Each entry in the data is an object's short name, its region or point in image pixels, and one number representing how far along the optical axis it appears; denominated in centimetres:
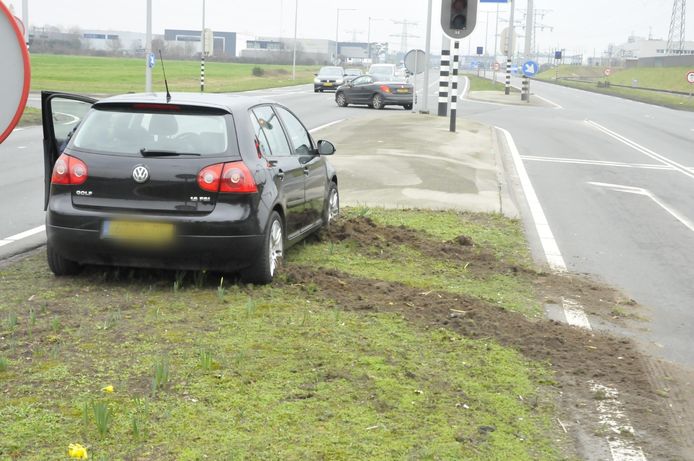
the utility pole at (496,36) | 11934
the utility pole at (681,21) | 9688
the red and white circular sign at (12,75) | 429
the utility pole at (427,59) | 3227
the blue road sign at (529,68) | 4788
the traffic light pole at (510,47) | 5688
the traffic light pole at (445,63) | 2641
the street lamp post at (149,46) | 3681
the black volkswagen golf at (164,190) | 709
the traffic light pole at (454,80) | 2391
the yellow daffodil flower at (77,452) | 407
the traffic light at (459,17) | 2052
